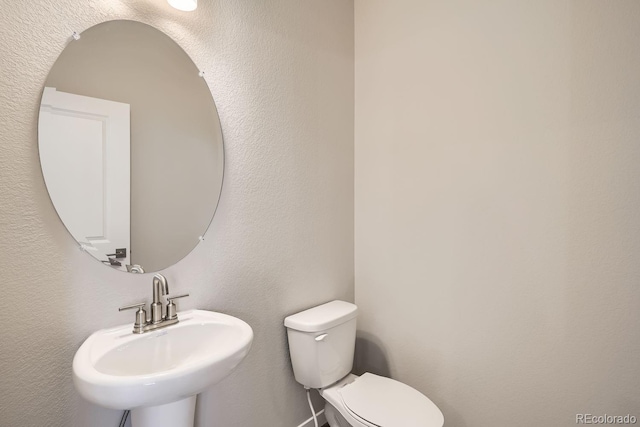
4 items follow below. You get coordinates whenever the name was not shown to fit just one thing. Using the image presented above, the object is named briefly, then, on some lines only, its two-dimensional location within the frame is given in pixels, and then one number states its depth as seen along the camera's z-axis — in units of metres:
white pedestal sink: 0.73
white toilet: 1.27
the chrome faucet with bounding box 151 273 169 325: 1.07
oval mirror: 0.95
